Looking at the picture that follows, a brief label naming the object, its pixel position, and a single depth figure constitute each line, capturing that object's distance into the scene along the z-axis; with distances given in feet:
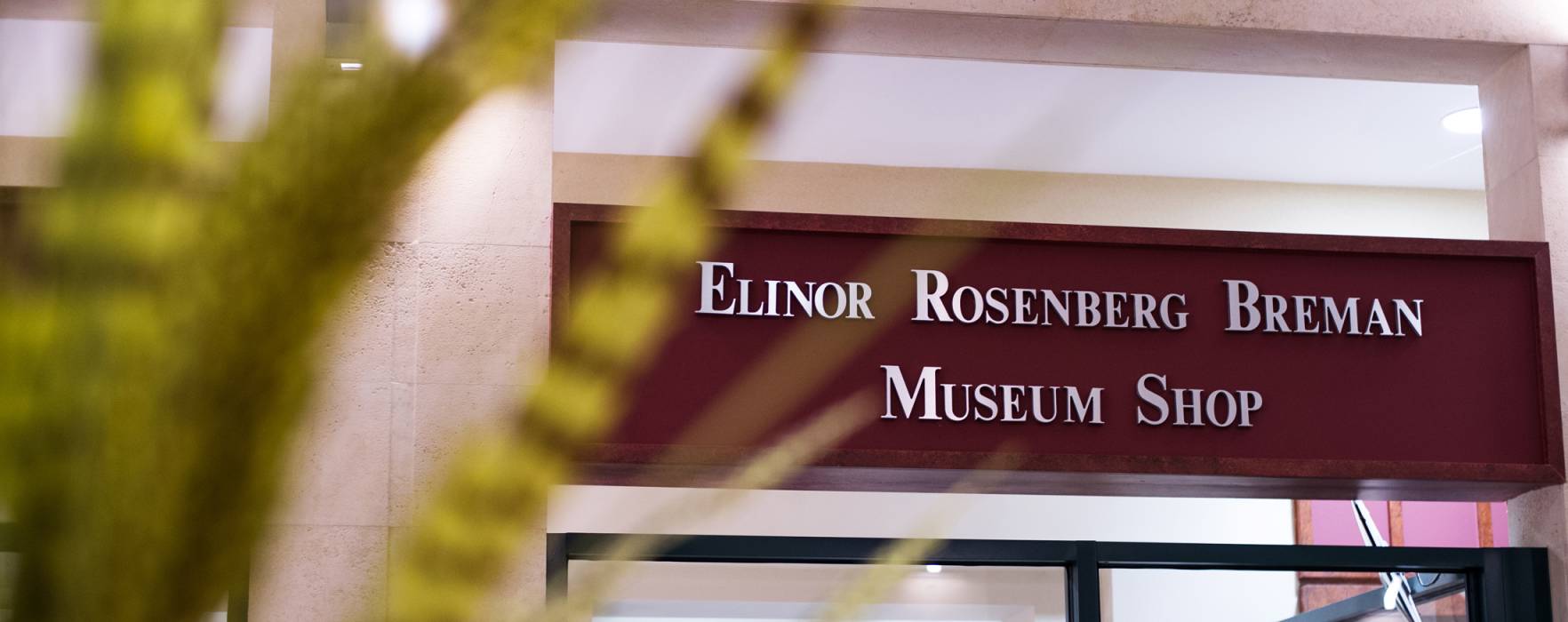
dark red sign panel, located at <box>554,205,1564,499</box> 14.01
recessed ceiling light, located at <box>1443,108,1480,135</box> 21.57
